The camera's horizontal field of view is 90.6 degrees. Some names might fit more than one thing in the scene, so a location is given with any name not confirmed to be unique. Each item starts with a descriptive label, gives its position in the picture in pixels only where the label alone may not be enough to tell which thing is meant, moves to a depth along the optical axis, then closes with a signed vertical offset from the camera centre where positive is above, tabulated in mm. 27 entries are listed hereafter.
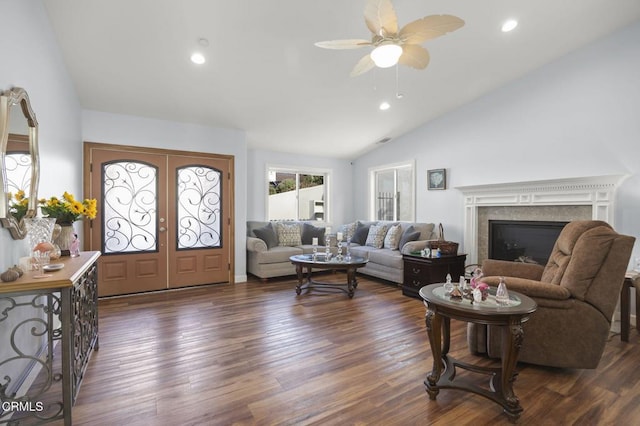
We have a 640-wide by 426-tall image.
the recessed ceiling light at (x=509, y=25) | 3158 +1860
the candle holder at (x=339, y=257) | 4531 -675
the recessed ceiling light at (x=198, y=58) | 3328 +1628
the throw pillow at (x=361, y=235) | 6148 -488
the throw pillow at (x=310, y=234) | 6145 -456
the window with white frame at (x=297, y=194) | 6496 +365
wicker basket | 4480 -533
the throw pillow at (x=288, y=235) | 5844 -452
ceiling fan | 2010 +1212
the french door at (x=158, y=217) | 4332 -83
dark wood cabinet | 4305 -848
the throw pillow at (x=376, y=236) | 5680 -471
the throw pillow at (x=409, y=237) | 5102 -444
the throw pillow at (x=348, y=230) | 6445 -408
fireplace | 4055 -416
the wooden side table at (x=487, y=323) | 1856 -773
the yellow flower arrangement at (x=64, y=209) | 2429 +29
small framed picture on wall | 5289 +523
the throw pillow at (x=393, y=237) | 5391 -467
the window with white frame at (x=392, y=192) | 6094 +356
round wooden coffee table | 4344 -765
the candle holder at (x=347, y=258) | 4490 -690
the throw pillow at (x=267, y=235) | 5594 -431
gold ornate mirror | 1864 +343
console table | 1683 -830
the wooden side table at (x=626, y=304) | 2949 -902
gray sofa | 4953 -688
